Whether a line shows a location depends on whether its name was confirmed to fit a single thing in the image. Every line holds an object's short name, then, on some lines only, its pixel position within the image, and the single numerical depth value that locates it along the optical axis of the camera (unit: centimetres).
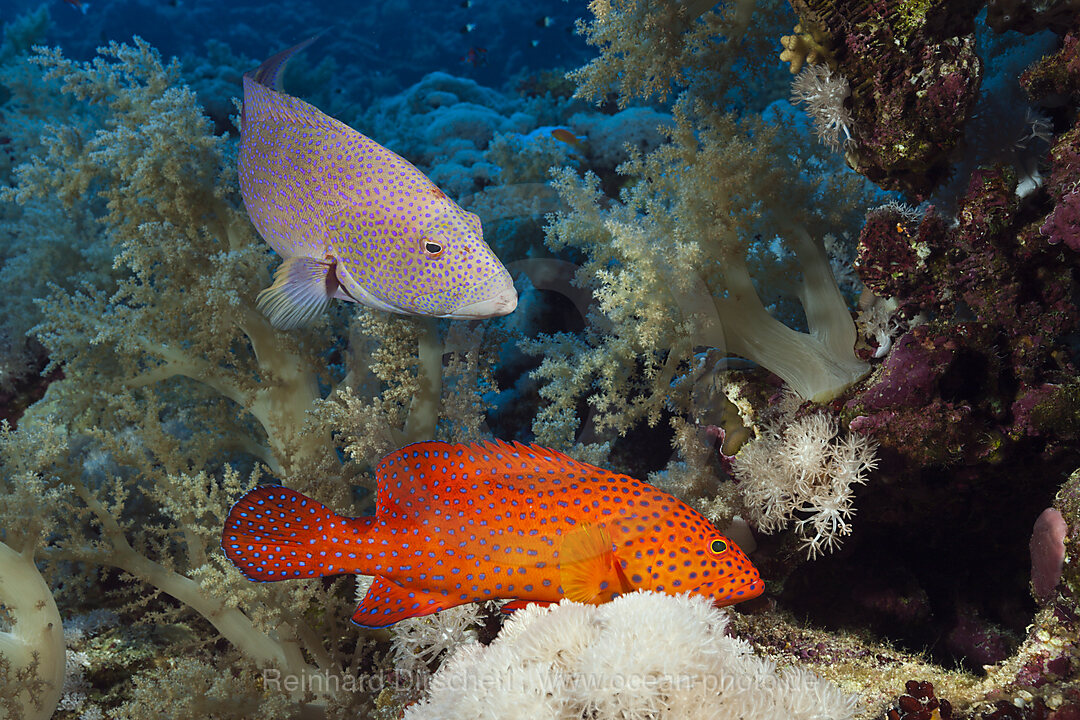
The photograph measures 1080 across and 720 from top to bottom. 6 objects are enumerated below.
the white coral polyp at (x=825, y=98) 83
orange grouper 71
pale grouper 70
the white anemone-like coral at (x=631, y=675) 64
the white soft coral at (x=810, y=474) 85
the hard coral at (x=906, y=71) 79
